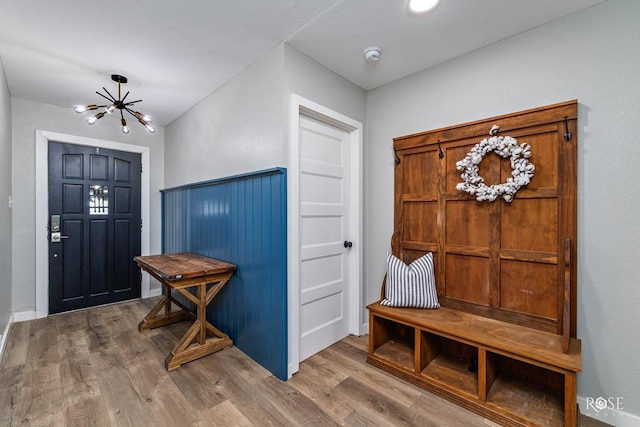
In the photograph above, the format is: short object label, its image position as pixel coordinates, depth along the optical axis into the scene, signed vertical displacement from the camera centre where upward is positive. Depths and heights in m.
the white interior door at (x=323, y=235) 2.31 -0.20
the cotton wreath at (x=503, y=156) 1.88 +0.32
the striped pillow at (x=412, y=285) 2.18 -0.57
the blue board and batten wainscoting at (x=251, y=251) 2.08 -0.35
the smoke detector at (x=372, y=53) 2.15 +1.24
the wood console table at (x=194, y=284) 2.19 -0.61
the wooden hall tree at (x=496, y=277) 1.69 -0.45
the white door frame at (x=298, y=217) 2.11 -0.05
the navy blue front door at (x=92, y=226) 3.33 -0.18
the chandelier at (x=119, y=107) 2.55 +0.93
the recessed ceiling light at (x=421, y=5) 1.67 +1.26
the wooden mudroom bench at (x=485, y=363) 1.56 -1.06
